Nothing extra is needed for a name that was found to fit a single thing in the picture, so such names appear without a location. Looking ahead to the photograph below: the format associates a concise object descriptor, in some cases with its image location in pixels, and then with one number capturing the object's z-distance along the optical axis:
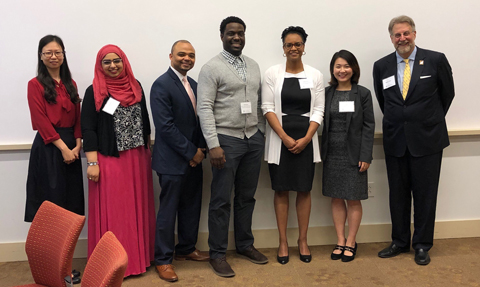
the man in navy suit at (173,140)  2.72
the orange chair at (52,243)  1.69
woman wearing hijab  2.68
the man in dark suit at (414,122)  2.95
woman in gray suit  3.01
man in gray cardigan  2.72
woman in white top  2.93
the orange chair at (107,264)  1.24
